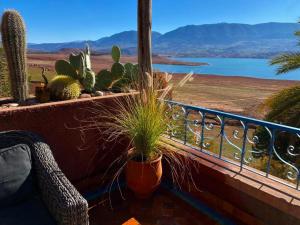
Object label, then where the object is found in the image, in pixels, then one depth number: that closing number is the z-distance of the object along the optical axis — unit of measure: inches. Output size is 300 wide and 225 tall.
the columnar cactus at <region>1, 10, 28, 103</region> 90.2
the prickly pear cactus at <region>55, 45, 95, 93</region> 104.7
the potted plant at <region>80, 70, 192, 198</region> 78.0
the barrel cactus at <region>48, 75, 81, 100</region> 86.8
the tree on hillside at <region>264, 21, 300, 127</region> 152.6
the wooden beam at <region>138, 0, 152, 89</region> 103.3
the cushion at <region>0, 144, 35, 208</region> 57.6
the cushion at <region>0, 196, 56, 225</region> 52.2
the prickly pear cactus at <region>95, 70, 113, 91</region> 112.5
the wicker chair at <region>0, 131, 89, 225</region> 49.3
